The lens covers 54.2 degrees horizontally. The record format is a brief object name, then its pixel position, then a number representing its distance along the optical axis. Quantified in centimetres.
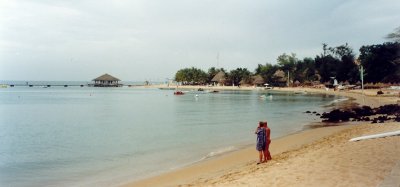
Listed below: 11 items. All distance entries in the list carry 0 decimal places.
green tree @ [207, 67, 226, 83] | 15061
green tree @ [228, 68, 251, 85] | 13525
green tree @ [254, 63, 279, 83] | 12444
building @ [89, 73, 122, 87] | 14450
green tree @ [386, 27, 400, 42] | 4650
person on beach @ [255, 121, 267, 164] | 1209
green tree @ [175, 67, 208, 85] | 15475
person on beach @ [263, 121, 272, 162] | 1223
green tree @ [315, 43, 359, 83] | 8906
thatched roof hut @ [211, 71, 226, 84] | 14282
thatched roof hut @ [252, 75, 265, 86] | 12566
